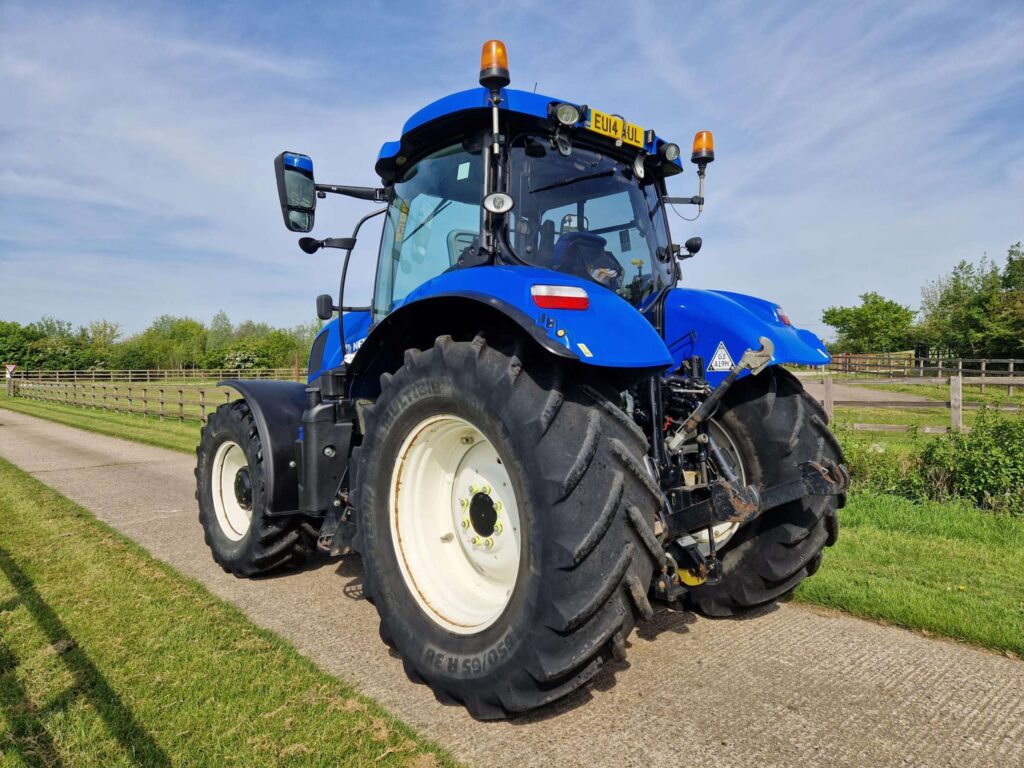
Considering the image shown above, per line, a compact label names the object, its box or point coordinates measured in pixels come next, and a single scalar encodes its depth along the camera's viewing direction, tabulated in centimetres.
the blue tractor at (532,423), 236
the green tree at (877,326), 5241
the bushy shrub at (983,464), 601
